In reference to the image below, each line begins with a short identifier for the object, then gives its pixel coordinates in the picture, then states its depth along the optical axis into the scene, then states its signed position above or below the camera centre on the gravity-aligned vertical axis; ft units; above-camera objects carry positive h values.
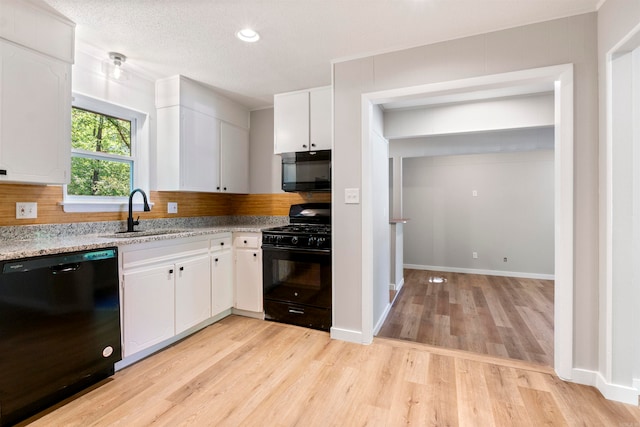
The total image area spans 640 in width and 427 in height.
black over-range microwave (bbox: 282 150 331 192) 10.39 +1.50
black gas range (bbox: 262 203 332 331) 9.23 -2.02
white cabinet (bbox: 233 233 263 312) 10.18 -2.02
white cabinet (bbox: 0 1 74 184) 5.97 +2.56
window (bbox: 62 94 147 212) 8.29 +1.74
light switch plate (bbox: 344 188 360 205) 8.52 +0.47
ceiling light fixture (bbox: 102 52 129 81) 8.30 +4.27
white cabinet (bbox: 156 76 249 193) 9.89 +2.68
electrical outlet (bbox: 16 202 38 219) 6.90 +0.09
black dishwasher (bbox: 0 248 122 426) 5.14 -2.19
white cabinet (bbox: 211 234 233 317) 9.66 -2.08
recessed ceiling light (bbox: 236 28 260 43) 7.17 +4.38
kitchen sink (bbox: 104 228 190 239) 8.27 -0.57
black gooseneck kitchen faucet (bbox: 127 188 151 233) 8.81 +0.10
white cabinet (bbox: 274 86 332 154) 10.23 +3.25
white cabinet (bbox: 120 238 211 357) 7.09 -2.04
